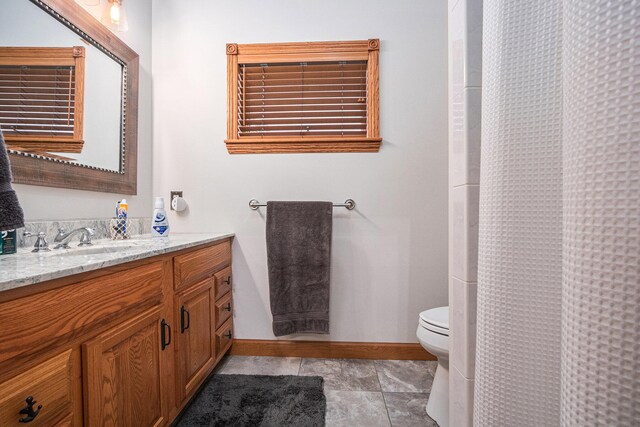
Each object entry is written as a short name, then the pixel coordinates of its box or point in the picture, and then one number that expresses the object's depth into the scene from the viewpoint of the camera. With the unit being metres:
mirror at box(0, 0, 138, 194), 1.07
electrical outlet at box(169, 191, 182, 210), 1.85
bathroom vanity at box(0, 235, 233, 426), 0.57
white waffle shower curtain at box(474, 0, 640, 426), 0.27
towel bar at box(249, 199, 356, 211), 1.76
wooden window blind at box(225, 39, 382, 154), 1.77
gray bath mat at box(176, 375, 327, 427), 1.21
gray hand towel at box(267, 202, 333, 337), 1.69
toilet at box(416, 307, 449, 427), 1.19
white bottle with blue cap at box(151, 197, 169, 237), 1.52
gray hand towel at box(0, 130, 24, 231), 0.69
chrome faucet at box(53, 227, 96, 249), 1.12
